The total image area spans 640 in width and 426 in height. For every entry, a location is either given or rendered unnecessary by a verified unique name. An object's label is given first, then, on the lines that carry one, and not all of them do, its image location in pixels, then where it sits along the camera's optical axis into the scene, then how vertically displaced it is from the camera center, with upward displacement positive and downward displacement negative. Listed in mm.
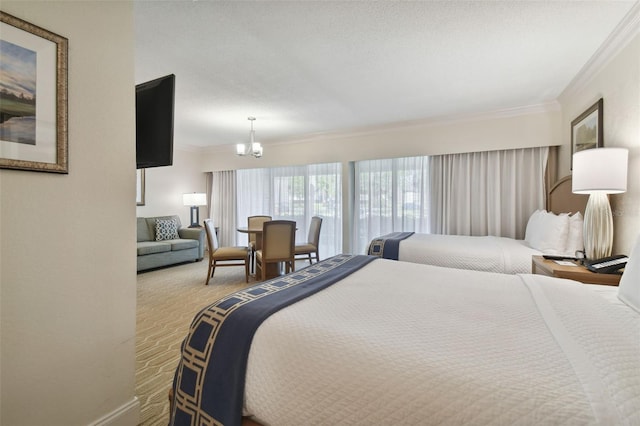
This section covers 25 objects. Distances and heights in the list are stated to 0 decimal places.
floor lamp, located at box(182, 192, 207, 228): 6250 +195
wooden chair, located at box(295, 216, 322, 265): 4773 -547
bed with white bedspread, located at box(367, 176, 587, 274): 2777 -392
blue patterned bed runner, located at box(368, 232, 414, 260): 3546 -466
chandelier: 4495 +1005
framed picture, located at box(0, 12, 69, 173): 1098 +469
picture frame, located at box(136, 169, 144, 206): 5625 +411
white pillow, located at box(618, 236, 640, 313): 1267 -338
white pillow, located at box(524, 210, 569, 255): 2766 -231
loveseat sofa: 4844 -600
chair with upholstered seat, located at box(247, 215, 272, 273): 5594 -225
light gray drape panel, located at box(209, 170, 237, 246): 6781 +141
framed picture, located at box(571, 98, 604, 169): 2576 +847
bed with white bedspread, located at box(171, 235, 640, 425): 774 -479
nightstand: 1900 -441
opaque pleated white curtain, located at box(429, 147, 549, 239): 4027 +317
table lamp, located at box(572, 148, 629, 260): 2002 +192
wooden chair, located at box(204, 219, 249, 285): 4352 -671
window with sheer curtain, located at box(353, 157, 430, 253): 4848 +250
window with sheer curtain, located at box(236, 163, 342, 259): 5641 +307
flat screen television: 1636 +538
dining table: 4362 -874
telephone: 1900 -366
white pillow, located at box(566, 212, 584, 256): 2684 -232
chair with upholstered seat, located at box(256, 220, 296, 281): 4035 -478
